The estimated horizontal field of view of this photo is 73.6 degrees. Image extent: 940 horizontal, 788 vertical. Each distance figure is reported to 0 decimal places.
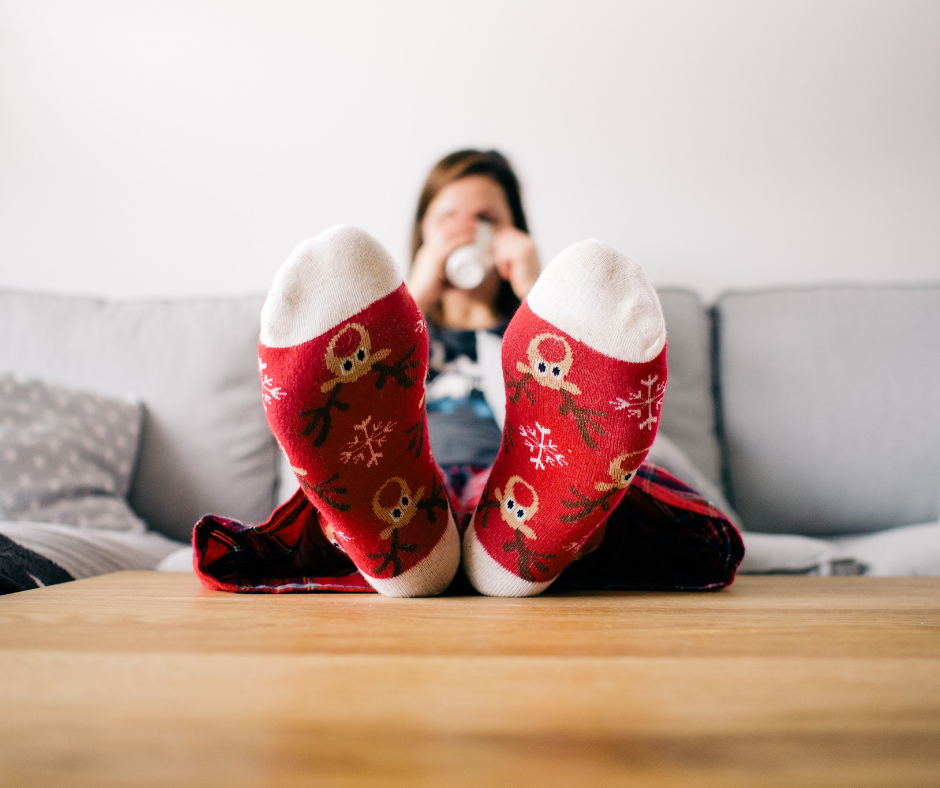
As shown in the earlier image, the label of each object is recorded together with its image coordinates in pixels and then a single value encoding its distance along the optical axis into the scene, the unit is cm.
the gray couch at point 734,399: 96
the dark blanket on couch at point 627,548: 49
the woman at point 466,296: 74
